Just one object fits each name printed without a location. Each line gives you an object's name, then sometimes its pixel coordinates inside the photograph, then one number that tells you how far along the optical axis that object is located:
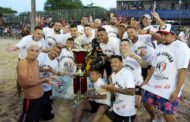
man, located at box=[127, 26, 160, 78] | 3.20
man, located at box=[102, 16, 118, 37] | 3.94
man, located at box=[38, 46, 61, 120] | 3.24
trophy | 3.05
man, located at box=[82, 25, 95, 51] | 3.76
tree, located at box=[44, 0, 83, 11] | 28.88
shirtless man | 2.44
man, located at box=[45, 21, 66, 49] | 3.90
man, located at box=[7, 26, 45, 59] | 3.45
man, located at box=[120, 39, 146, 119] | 2.84
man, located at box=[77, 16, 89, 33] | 4.24
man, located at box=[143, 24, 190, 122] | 2.49
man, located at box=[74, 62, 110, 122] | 2.84
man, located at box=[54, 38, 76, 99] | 3.52
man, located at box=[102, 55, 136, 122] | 2.55
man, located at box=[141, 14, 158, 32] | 3.75
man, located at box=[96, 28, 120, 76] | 3.11
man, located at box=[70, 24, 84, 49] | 3.75
